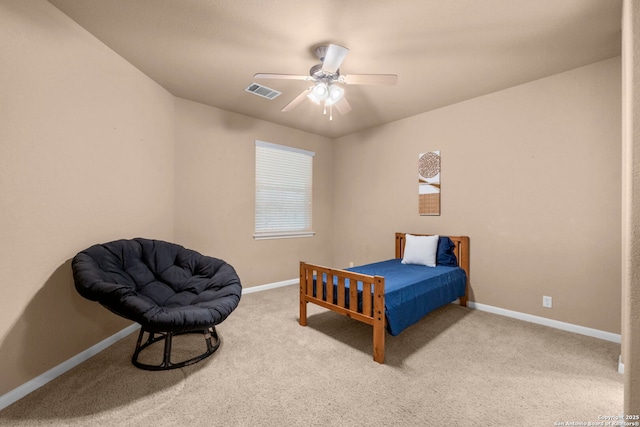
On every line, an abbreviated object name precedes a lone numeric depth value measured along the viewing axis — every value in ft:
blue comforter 7.13
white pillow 10.58
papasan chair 5.44
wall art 11.71
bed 6.93
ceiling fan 6.70
